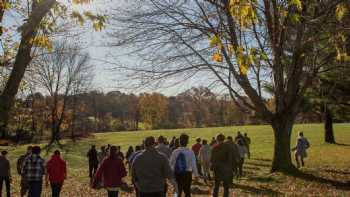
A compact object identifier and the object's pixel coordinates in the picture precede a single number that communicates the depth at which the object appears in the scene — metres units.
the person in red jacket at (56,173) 12.87
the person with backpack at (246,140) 28.35
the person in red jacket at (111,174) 9.73
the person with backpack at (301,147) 23.44
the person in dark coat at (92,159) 22.38
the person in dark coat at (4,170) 14.52
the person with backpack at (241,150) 21.18
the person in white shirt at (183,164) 11.46
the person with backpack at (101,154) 23.32
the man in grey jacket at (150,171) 7.94
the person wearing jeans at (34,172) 11.90
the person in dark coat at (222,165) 12.41
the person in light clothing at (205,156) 17.91
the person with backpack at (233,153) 12.43
